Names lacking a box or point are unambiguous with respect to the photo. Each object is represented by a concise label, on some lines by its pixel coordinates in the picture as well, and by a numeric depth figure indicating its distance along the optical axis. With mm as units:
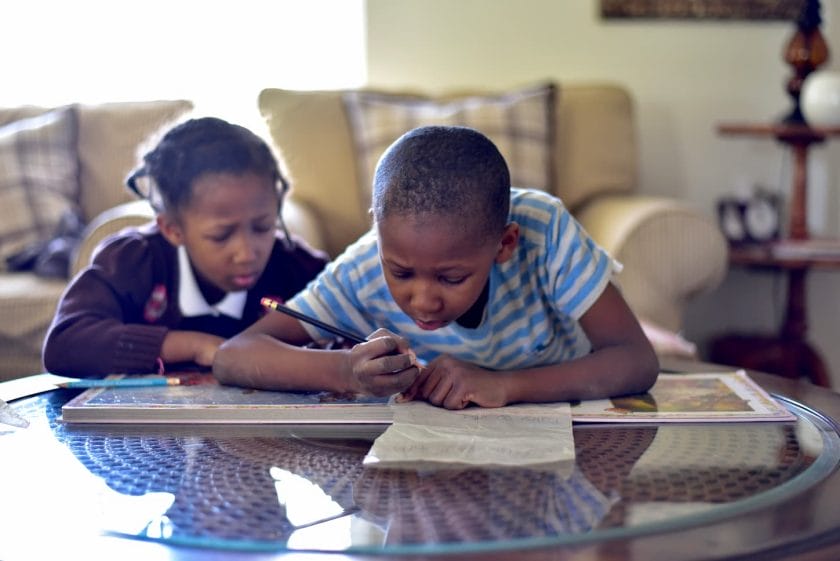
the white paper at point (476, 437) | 873
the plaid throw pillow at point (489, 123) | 2732
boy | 1088
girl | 1440
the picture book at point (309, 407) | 1038
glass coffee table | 693
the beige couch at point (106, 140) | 2975
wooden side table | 2842
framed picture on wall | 3143
